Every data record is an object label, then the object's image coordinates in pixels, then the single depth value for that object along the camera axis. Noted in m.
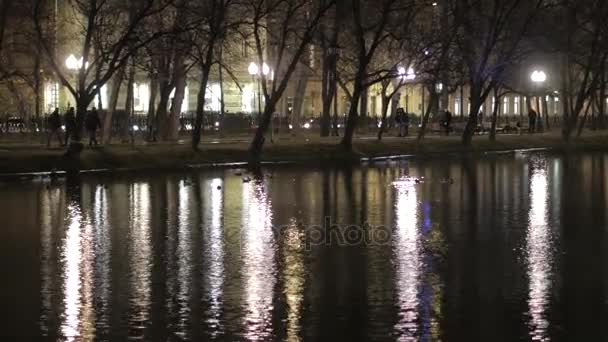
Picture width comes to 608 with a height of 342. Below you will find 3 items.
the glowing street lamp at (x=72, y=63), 48.56
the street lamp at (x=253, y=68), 59.78
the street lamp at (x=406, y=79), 46.30
